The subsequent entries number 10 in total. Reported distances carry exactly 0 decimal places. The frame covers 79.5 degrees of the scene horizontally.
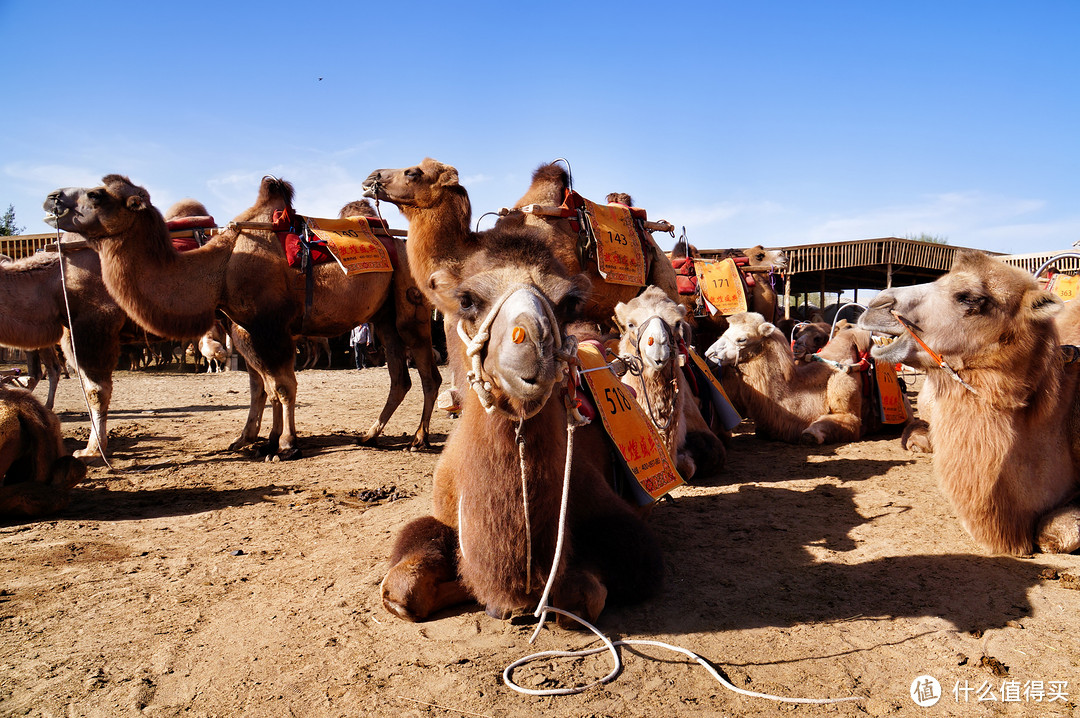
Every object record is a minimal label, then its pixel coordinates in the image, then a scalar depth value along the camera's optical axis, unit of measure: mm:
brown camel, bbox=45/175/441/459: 6219
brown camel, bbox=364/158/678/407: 5688
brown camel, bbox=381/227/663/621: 2227
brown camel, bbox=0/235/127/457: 6703
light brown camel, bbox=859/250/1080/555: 3389
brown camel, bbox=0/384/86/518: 4586
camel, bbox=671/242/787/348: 9984
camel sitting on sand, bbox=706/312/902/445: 7383
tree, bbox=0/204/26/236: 31094
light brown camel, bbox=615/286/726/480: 4887
